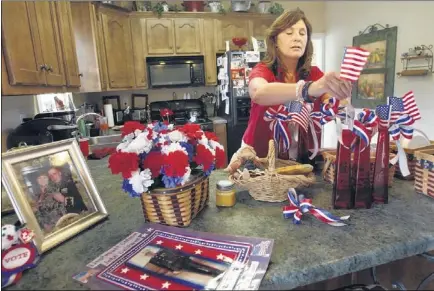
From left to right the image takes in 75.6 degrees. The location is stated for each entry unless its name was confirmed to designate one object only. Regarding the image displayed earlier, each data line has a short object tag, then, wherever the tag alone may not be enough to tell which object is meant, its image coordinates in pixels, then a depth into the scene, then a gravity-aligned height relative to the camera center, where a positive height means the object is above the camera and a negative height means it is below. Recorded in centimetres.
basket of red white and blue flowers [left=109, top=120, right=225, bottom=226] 70 -18
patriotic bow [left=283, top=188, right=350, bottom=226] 73 -32
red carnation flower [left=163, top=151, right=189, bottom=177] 69 -17
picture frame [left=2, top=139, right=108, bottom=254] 64 -22
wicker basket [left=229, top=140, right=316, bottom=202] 86 -28
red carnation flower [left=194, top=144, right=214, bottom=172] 78 -17
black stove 343 -17
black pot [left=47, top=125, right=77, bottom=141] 168 -18
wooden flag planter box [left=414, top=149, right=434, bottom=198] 85 -27
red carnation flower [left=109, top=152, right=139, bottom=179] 69 -16
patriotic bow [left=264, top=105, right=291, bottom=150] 104 -11
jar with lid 87 -31
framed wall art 287 +23
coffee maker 335 -13
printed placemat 53 -35
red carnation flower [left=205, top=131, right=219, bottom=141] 87 -13
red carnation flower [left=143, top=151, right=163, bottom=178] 70 -16
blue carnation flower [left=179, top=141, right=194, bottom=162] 75 -14
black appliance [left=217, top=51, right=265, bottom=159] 302 +2
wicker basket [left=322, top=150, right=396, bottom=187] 97 -28
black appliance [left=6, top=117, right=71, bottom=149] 150 -17
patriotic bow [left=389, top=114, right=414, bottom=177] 79 -13
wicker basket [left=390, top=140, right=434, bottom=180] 99 -25
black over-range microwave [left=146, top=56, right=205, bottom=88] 323 +29
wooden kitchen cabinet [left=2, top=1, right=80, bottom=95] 113 +27
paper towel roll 321 -15
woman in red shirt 83 +6
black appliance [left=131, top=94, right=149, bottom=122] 342 -10
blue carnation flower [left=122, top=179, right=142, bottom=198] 71 -23
